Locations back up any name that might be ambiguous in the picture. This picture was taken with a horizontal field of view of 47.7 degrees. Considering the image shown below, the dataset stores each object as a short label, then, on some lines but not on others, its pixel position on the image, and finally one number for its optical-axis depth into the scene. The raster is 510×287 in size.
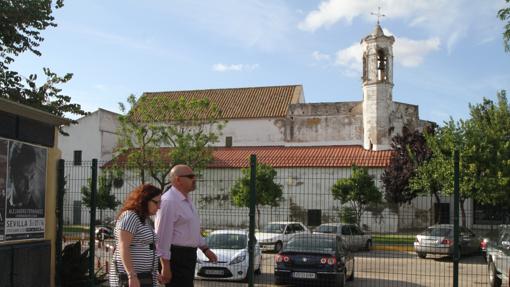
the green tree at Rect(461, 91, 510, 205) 30.09
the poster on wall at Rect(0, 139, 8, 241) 9.26
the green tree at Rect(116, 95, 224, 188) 33.88
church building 42.28
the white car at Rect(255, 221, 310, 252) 22.74
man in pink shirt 6.90
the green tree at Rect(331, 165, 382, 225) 31.00
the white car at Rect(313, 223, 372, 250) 14.07
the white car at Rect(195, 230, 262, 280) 14.12
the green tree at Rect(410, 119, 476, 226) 29.77
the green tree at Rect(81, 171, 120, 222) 14.36
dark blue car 13.30
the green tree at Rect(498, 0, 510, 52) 12.94
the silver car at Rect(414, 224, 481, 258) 14.78
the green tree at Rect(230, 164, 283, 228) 30.80
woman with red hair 5.95
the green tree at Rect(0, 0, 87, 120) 13.53
